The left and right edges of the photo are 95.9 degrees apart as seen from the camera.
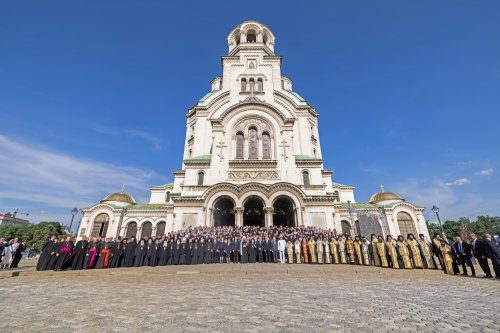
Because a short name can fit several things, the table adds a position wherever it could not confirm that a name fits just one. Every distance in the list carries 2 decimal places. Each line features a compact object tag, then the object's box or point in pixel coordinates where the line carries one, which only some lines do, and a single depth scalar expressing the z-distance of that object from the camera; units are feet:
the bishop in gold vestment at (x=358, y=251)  43.60
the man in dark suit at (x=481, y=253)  29.91
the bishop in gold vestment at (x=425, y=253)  37.86
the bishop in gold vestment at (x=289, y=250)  46.28
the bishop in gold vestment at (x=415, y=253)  37.70
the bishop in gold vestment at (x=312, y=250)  45.83
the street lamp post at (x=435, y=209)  72.30
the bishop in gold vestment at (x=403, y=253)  37.45
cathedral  73.26
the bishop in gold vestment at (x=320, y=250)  46.11
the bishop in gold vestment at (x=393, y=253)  38.04
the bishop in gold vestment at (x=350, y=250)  45.06
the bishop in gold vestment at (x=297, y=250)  46.19
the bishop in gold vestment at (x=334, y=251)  45.55
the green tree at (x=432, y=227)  200.13
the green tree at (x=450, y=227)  192.69
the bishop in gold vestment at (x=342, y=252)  45.16
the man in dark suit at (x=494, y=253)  29.01
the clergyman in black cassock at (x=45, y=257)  38.24
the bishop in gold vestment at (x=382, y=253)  40.01
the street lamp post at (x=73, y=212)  81.12
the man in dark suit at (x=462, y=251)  33.17
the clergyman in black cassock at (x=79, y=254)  39.80
